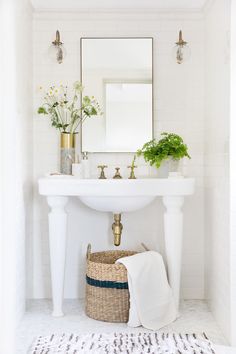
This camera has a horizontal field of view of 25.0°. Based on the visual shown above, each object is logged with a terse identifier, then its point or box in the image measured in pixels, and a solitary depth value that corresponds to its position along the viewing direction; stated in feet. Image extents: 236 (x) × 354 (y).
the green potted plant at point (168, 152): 12.26
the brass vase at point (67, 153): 12.98
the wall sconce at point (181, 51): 13.24
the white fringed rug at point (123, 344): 9.86
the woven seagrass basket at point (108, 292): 11.50
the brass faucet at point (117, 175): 13.03
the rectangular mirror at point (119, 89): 13.38
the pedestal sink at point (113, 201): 11.62
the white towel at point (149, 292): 11.25
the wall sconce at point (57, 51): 13.25
